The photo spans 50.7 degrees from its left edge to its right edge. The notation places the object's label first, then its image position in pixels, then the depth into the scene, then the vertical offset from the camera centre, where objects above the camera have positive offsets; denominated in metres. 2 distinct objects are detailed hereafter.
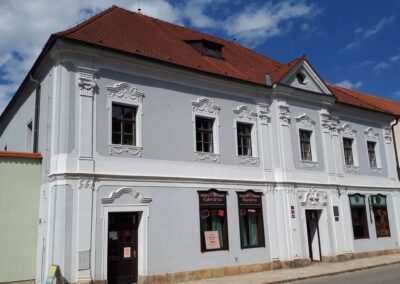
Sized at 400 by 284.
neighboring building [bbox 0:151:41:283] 13.41 +0.88
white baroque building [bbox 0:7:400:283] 13.32 +2.82
